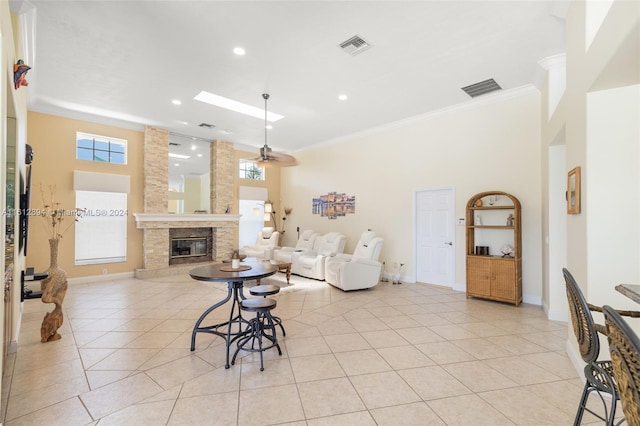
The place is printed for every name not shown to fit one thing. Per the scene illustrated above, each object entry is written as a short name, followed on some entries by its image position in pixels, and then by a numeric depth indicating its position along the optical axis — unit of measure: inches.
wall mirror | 399.2
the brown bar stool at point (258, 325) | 109.4
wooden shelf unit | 179.9
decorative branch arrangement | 218.7
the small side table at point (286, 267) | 230.3
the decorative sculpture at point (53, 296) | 124.8
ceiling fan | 186.6
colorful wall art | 293.3
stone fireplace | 268.1
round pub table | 111.3
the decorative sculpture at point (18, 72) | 102.0
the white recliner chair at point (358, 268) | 214.1
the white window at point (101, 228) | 241.9
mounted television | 123.2
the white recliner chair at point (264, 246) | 302.8
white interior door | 222.5
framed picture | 100.9
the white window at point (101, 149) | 243.3
